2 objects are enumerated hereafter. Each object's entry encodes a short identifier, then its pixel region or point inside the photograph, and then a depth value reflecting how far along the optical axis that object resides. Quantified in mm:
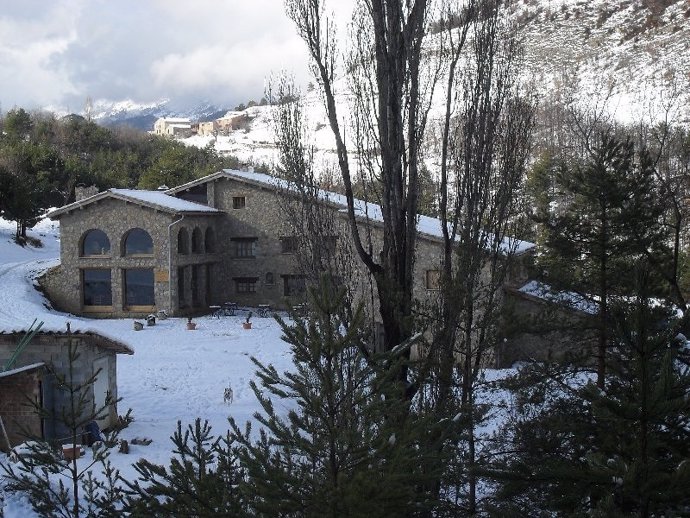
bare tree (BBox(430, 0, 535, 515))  10474
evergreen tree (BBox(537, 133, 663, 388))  13172
